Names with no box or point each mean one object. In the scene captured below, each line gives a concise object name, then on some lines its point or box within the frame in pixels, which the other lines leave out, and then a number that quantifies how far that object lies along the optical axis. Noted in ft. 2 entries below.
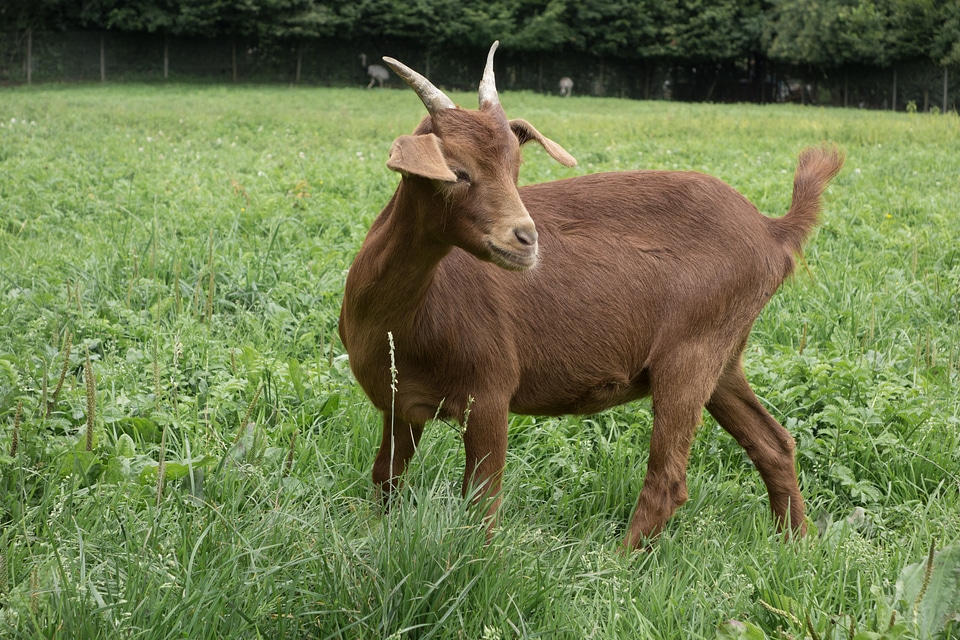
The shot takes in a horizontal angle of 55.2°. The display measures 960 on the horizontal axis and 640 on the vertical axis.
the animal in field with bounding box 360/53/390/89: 123.03
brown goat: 9.18
